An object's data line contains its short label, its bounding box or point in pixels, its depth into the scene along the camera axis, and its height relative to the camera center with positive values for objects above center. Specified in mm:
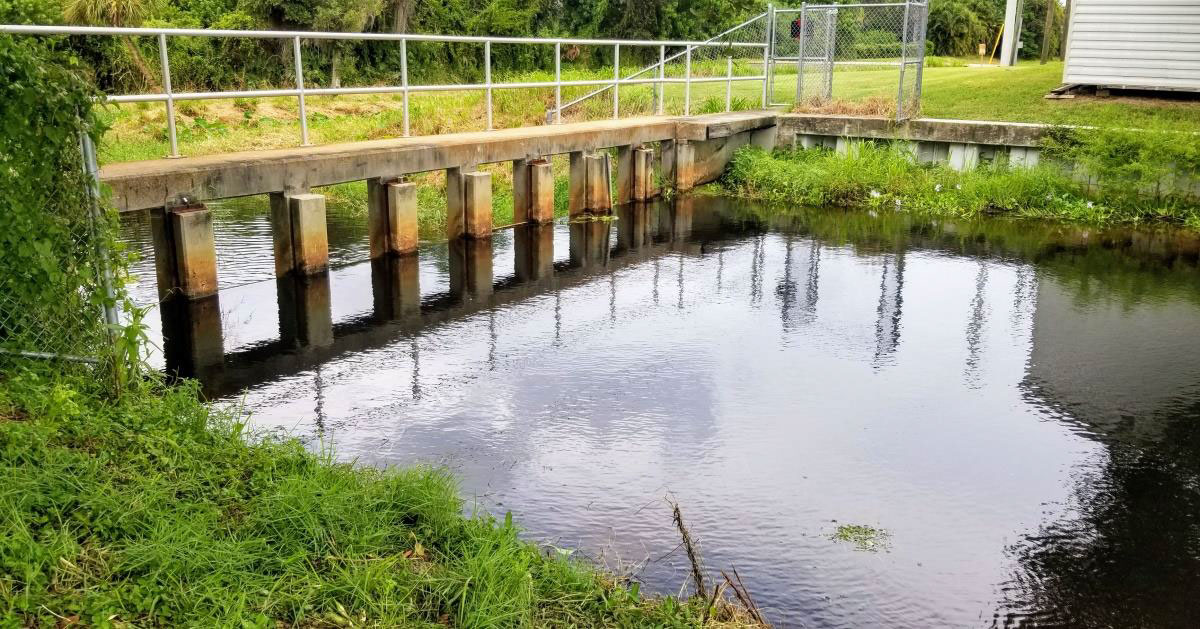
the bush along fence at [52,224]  5559 -969
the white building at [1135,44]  18016 -13
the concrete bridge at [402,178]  9688 -1560
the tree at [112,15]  23484 +613
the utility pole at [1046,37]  31656 +186
